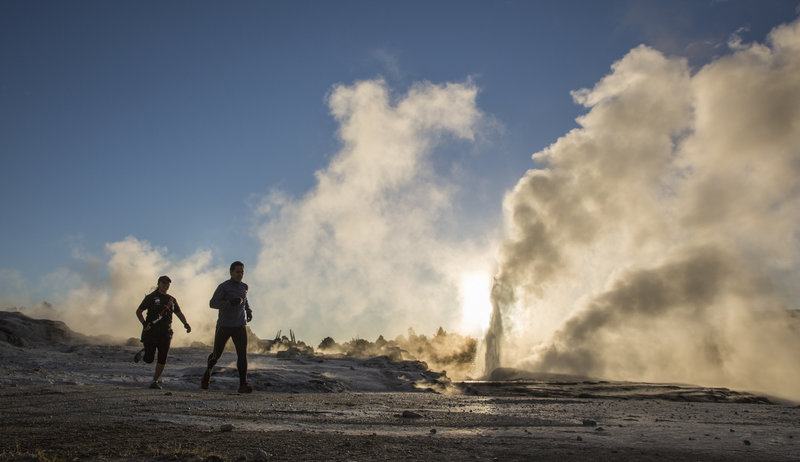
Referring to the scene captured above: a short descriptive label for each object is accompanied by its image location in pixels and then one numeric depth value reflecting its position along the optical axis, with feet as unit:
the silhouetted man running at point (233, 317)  29.17
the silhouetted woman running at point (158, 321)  29.96
